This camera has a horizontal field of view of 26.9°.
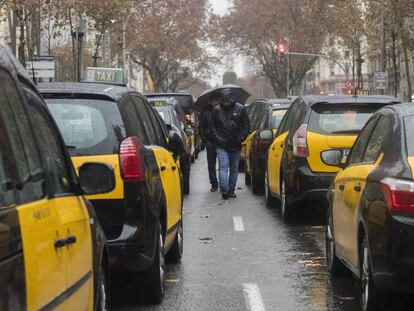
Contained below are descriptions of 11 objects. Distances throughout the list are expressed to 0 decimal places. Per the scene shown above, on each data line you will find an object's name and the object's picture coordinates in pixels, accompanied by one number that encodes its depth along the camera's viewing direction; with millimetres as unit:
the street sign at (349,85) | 60828
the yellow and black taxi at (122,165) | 5918
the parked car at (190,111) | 27244
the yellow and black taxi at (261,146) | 14852
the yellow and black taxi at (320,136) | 10422
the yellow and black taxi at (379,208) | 5078
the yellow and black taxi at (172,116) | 14344
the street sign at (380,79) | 43062
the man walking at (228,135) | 14469
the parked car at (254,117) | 17266
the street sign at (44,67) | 23609
